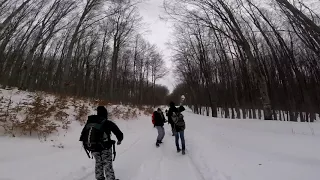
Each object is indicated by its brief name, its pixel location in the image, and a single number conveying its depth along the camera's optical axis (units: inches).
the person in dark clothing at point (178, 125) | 217.4
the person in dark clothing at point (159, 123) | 264.8
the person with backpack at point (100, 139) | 115.5
